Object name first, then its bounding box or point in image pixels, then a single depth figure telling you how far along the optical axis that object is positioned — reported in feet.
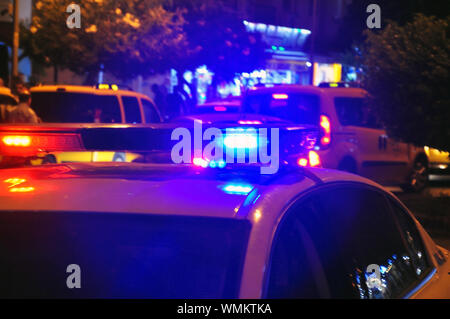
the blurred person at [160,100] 72.64
